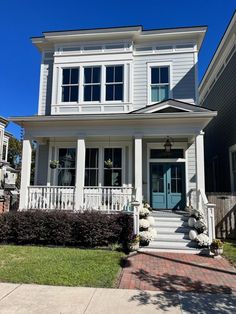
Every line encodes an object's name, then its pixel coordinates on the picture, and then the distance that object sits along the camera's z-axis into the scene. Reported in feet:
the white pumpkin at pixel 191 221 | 28.76
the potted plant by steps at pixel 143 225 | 28.02
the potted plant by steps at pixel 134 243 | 25.49
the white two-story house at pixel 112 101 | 35.04
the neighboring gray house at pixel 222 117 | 38.78
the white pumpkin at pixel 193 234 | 26.98
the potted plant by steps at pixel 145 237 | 26.77
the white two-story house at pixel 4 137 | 86.09
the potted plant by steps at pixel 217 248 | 24.29
